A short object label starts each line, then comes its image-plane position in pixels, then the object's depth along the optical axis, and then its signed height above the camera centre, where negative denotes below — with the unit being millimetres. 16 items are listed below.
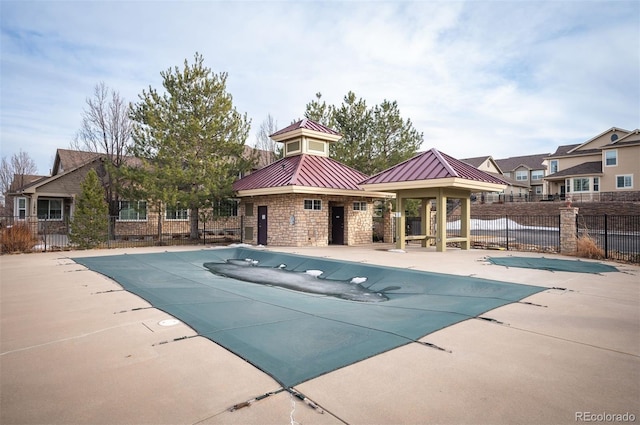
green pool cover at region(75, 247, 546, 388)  4047 -1583
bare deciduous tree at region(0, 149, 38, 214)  39062 +5660
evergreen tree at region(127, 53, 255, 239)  17344 +4066
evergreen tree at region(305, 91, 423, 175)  21516 +5160
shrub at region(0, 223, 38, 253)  14734 -923
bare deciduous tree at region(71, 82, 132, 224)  21000 +5668
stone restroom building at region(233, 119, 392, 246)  17375 +975
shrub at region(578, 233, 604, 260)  12291 -1278
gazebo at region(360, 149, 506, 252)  14250 +1290
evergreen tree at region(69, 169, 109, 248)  16047 -32
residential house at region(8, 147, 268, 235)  23219 +1002
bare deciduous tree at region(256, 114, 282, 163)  35875 +8506
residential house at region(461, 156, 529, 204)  43688 +5003
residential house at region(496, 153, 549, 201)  48772 +6032
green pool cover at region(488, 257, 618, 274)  9766 -1534
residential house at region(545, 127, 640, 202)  32469 +4376
